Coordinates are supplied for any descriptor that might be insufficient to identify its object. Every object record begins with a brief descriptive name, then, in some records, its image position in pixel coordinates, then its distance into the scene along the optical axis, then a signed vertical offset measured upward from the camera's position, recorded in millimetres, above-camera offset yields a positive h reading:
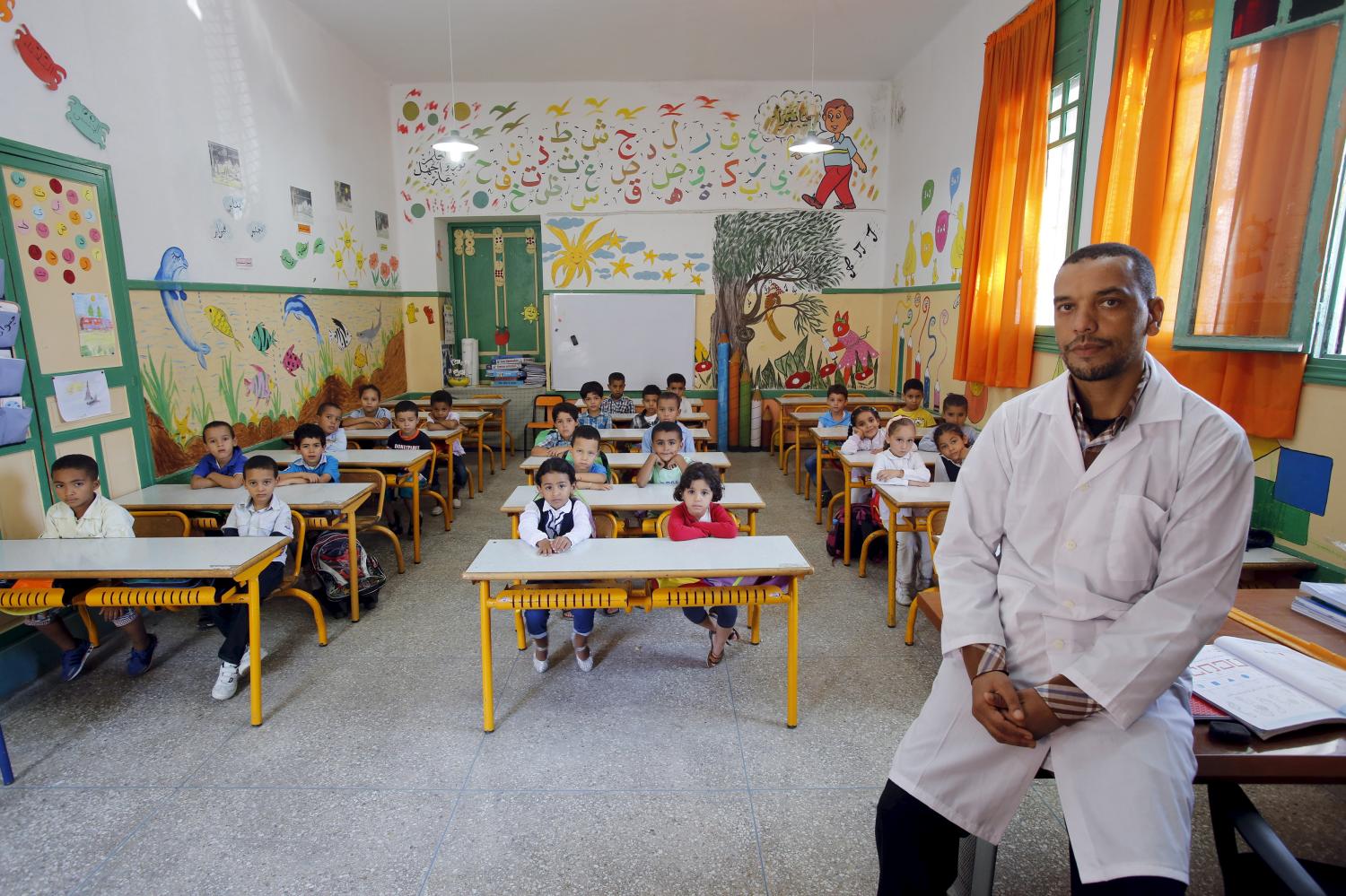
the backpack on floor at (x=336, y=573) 3520 -1264
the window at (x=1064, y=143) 4059 +1107
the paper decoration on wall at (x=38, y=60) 2988 +1123
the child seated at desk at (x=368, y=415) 5570 -775
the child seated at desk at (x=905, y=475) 3684 -805
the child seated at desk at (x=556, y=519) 2894 -811
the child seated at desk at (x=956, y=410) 4953 -604
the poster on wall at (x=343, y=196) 6117 +1092
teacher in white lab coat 1214 -524
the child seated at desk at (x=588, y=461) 3707 -751
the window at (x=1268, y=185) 2404 +510
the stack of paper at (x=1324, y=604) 1677 -677
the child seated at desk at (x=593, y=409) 5750 -732
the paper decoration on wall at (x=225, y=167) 4363 +968
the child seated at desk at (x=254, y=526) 2824 -913
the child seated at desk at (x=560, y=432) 4748 -755
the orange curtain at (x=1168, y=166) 2723 +724
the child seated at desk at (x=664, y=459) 3867 -765
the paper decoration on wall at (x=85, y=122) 3277 +933
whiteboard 7746 -141
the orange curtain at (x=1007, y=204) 4367 +793
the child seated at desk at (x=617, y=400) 6324 -708
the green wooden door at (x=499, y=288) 8039 +387
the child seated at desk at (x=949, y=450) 3996 -716
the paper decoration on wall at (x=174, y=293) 3930 +143
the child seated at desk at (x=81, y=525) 2859 -841
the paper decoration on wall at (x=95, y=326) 3311 -32
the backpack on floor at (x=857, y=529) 4348 -1266
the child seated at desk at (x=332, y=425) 4824 -726
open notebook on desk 1278 -706
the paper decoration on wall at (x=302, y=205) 5336 +884
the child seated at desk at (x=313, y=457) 4013 -792
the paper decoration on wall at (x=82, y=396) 3184 -357
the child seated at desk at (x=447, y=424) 5445 -836
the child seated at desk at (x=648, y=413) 5594 -724
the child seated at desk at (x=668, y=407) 5215 -624
